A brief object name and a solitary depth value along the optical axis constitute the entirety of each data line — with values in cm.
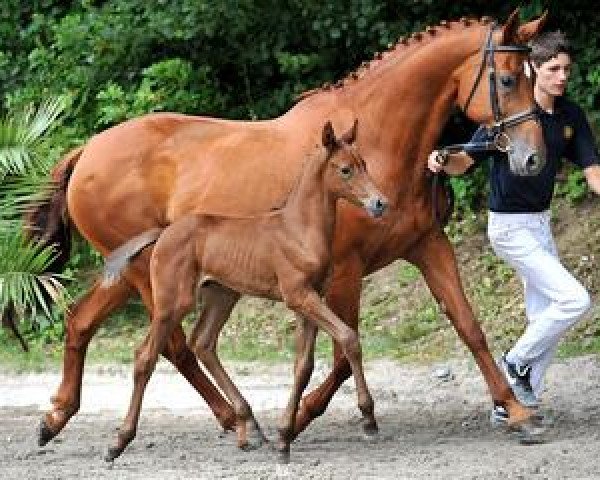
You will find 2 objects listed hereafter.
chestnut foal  1553
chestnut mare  1652
